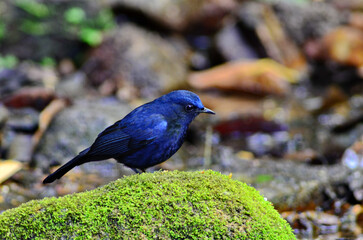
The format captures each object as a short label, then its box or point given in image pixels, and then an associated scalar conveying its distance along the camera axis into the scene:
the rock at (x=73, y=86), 19.59
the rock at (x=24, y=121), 14.79
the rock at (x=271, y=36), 24.05
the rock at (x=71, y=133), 14.20
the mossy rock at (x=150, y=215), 6.52
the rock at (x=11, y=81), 18.00
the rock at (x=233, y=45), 23.81
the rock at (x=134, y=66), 20.55
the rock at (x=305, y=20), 25.50
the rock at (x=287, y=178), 11.63
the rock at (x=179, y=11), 23.59
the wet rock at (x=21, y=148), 13.91
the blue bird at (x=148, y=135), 8.72
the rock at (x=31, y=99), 15.78
